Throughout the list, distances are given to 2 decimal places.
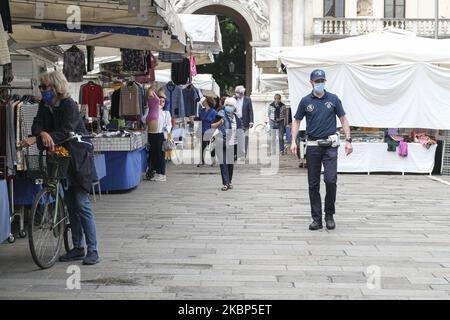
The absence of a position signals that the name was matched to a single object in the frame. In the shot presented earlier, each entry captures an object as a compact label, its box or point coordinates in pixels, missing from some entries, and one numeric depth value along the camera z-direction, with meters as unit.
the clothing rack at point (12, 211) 7.20
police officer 8.45
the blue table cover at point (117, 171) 11.53
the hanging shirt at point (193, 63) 16.81
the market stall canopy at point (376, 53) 14.60
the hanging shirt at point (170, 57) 14.97
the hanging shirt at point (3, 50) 6.01
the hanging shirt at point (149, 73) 14.02
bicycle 6.30
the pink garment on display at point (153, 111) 13.70
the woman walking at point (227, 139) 12.39
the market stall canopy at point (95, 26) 9.14
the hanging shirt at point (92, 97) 13.93
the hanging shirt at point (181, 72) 16.19
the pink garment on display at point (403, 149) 14.73
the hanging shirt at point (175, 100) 16.80
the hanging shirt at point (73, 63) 13.45
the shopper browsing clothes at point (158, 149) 13.77
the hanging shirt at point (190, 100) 17.56
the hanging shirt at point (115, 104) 13.68
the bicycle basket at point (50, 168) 6.41
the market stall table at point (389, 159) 14.85
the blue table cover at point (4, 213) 6.11
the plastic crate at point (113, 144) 11.45
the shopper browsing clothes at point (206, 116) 17.26
